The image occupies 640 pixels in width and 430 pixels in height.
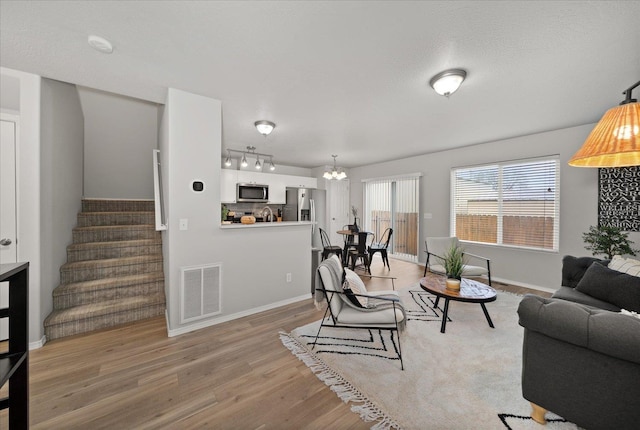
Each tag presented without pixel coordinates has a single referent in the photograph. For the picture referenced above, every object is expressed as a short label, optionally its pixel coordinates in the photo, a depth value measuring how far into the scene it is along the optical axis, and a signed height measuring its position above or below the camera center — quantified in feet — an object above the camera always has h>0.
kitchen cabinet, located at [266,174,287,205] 21.12 +2.04
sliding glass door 20.98 +0.24
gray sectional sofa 4.19 -2.77
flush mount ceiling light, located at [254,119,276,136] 12.37 +4.35
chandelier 20.45 +3.20
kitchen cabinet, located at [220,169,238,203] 19.03 +2.11
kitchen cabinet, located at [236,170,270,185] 19.48 +2.81
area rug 5.46 -4.43
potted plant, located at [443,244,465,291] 9.70 -2.11
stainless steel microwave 19.47 +1.56
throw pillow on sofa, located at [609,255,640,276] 8.09 -1.70
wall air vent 9.01 -3.03
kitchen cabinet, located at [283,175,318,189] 22.27 +2.88
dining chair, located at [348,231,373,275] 17.52 -2.84
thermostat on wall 9.30 +0.96
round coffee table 8.79 -2.96
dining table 17.53 -2.28
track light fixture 18.19 +4.82
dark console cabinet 3.46 -2.05
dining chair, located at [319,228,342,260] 17.37 -2.70
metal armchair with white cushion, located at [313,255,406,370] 7.37 -2.92
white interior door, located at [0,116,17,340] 7.75 +0.36
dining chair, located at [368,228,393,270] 17.89 -2.65
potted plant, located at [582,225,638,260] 10.84 -1.15
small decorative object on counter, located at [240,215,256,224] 11.27 -0.37
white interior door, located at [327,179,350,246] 25.18 +0.62
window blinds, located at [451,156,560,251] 13.93 +0.74
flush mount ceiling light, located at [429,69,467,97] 7.61 +4.23
